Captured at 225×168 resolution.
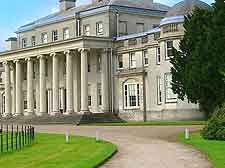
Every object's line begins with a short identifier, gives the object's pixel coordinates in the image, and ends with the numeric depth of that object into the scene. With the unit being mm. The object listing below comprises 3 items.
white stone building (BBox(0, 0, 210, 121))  59000
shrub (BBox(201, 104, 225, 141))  30969
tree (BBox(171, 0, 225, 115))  37059
